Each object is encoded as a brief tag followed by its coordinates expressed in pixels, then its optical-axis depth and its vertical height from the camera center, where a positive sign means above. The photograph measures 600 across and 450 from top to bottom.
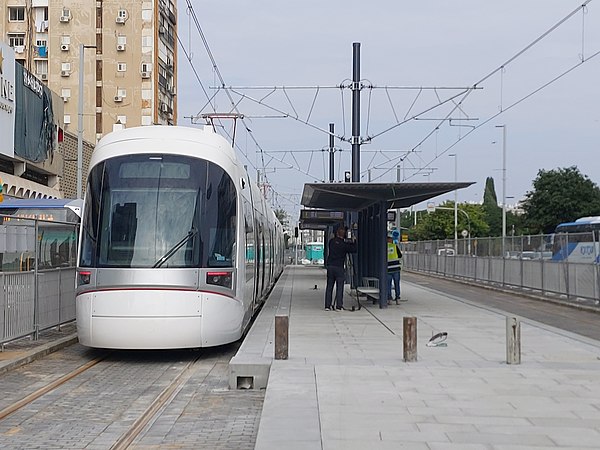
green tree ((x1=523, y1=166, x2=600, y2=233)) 67.31 +4.42
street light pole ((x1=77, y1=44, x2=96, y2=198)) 28.56 +4.36
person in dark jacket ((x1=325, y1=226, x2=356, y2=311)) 19.36 -0.05
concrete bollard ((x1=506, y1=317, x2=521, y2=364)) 11.20 -1.14
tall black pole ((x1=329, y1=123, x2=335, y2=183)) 43.97 +5.08
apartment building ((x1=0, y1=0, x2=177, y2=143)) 68.31 +15.72
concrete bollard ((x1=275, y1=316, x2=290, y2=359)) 11.11 -1.07
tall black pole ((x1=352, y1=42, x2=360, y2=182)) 28.05 +4.86
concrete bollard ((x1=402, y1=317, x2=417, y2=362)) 11.14 -1.09
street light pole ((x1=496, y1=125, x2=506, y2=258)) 54.12 +5.24
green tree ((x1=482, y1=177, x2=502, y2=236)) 111.97 +6.73
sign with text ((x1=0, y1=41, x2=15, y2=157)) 36.61 +6.49
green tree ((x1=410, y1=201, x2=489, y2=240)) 83.44 +3.15
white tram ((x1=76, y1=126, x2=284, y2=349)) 12.13 +0.11
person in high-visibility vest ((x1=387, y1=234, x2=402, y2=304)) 22.53 -0.29
